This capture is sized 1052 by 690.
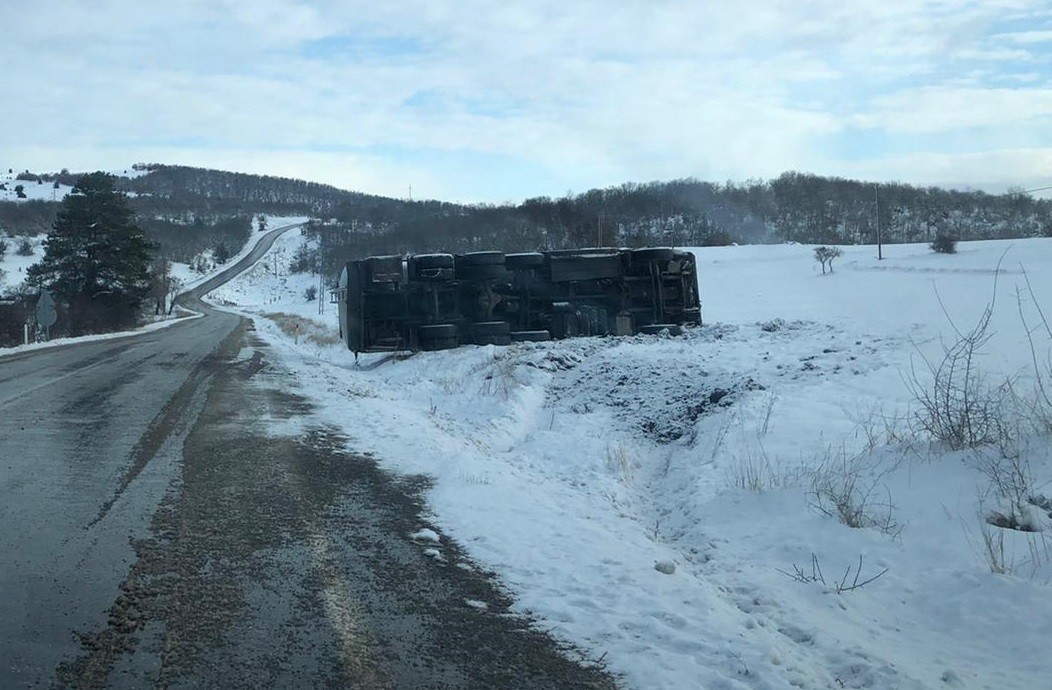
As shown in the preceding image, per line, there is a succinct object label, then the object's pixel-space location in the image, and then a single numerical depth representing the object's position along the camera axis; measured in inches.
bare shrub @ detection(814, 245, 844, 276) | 2381.9
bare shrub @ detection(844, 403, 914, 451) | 330.6
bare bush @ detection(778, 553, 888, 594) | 216.2
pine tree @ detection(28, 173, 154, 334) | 2011.6
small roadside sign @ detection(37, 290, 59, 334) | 1355.8
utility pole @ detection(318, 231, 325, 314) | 4038.9
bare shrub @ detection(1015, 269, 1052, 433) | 284.1
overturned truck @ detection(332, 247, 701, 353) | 808.9
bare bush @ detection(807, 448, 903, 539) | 254.4
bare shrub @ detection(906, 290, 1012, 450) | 292.2
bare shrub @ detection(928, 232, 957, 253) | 2401.9
